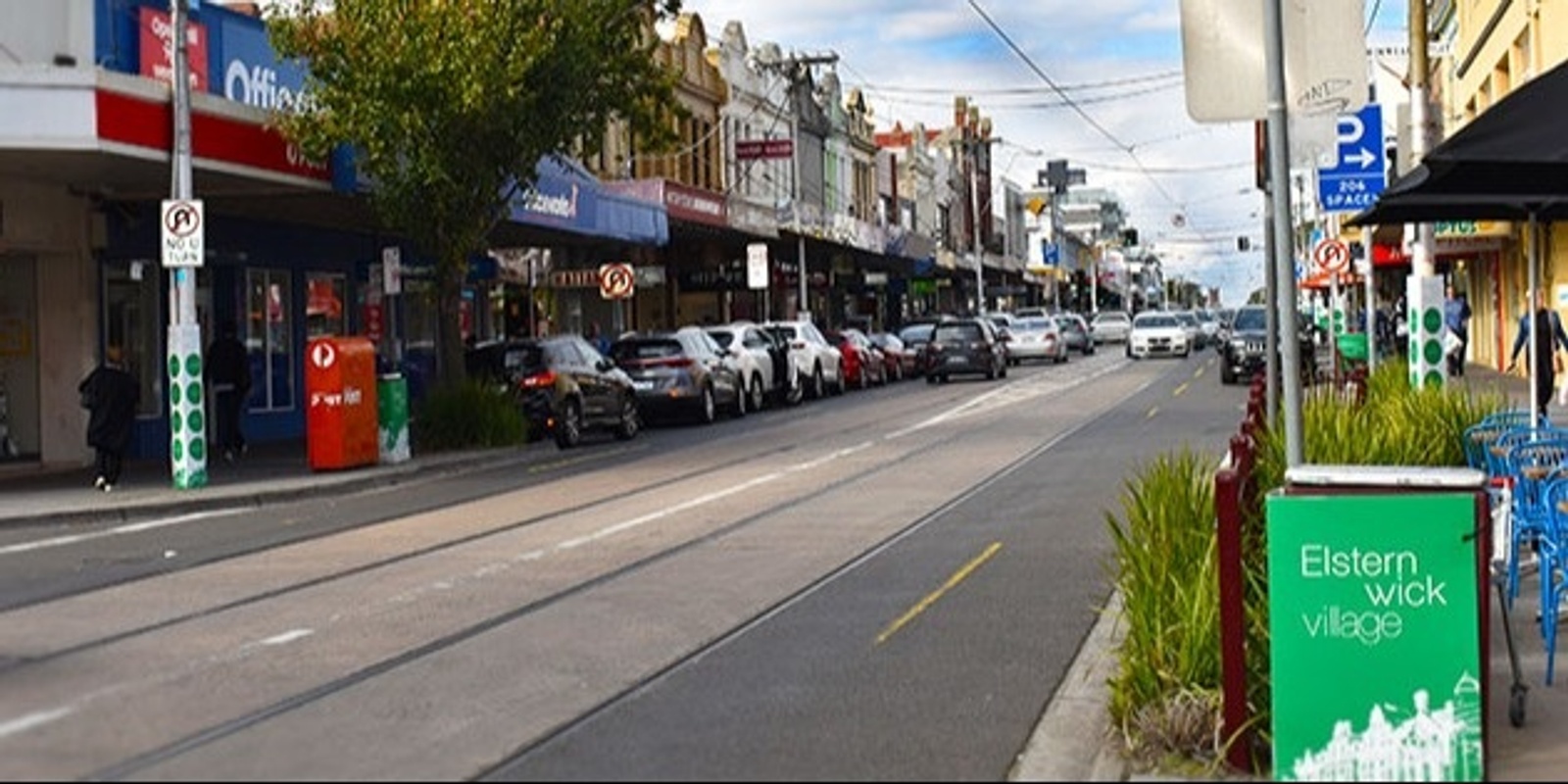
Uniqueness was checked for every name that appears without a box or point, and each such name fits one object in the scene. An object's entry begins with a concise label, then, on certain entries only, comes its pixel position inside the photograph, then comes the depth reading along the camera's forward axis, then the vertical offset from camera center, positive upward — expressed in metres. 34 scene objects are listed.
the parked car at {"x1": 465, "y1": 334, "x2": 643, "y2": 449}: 29.36 -0.28
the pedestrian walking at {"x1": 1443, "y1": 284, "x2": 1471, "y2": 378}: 35.12 +0.29
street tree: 25.53 +3.59
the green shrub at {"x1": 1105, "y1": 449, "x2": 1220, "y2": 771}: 7.81 -1.16
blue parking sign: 20.11 +1.81
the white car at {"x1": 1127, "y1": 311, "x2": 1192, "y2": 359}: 62.75 +0.38
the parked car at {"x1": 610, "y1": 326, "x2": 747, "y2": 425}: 34.16 -0.18
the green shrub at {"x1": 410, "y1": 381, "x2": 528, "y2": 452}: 28.20 -0.76
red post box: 24.27 -0.35
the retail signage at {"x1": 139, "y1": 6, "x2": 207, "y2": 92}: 29.19 +4.88
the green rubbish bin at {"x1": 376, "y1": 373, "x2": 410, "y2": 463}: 25.94 -0.60
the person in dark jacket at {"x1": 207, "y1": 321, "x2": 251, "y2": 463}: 27.47 -0.09
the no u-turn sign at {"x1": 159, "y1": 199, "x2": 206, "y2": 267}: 21.95 +1.56
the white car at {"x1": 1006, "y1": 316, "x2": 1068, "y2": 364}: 60.81 +0.37
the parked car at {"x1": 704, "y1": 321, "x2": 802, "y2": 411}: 38.41 -0.06
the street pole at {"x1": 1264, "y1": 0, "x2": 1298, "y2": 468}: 8.24 +0.61
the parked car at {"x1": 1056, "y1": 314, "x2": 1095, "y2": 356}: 71.61 +0.63
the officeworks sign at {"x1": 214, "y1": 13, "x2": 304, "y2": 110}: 31.48 +4.97
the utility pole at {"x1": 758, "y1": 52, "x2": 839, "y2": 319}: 63.31 +9.43
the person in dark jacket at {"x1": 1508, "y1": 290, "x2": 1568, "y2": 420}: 21.44 -0.06
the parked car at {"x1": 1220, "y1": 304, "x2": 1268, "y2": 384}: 40.47 -0.07
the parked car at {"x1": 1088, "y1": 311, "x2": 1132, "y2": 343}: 86.94 +0.95
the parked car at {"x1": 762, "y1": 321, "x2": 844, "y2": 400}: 42.41 +0.02
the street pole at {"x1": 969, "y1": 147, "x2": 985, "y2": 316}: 83.25 +6.01
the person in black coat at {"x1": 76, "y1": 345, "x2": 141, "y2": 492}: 22.27 -0.43
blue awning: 32.81 +2.81
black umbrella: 9.94 +0.96
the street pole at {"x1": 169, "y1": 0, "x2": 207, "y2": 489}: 22.05 +0.27
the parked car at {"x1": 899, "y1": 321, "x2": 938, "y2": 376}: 54.97 +0.48
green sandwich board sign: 6.97 -1.02
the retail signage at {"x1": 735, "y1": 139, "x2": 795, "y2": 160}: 56.78 +6.01
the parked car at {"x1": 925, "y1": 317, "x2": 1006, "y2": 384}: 48.78 +0.12
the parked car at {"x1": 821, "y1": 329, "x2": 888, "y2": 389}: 48.06 -0.03
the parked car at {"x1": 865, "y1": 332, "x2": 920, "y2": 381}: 52.78 -0.03
